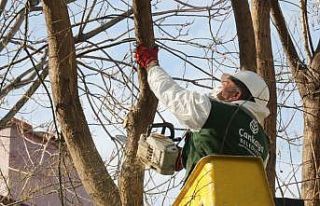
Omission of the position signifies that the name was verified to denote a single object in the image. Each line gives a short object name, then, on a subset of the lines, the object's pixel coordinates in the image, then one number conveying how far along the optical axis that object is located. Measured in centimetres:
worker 860
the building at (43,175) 1019
